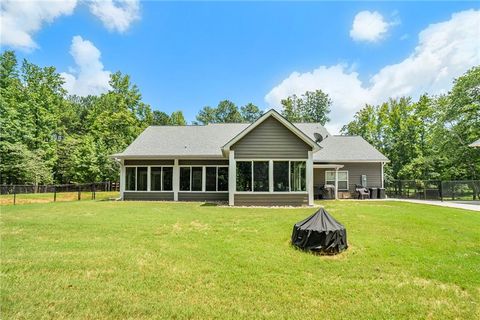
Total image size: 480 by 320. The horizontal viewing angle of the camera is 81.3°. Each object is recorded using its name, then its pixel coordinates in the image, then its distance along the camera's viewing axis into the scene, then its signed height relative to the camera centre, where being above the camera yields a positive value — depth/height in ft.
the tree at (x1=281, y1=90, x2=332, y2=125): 141.18 +36.38
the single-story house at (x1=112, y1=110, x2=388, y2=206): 47.14 +2.57
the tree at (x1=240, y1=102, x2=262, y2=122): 178.50 +41.84
